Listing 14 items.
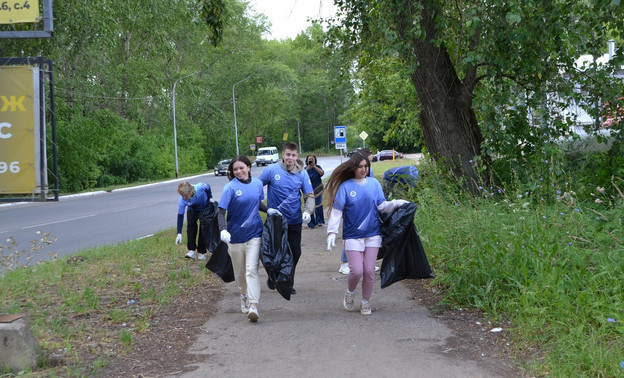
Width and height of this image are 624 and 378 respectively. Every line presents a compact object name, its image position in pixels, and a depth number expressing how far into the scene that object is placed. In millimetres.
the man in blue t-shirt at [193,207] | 9969
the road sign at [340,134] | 29594
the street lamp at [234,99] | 61456
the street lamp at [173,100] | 47703
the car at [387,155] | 71306
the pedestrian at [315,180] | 13638
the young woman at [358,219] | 6871
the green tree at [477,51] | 9586
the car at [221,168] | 49625
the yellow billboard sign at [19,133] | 6023
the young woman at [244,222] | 6785
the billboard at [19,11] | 6117
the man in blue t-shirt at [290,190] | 8180
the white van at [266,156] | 62875
